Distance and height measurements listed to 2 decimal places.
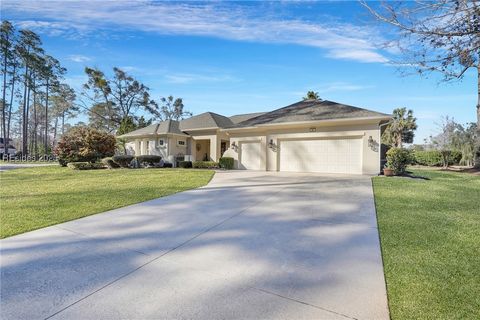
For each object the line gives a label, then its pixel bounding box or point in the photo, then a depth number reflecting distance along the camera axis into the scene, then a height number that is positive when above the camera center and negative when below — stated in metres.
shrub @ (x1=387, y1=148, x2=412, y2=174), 11.34 +0.01
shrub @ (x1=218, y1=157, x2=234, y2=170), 16.45 -0.42
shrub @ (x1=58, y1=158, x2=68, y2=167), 19.09 -0.53
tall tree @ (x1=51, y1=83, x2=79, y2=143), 36.44 +9.01
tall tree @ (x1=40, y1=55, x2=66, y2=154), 34.19 +12.29
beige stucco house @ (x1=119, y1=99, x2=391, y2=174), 12.35 +1.16
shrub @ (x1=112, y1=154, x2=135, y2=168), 17.78 -0.31
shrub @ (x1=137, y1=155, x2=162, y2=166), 18.75 -0.23
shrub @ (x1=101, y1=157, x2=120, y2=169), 17.86 -0.54
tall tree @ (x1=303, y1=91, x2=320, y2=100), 22.83 +6.08
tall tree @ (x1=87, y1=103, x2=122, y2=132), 35.41 +5.86
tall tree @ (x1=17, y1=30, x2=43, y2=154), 30.74 +13.21
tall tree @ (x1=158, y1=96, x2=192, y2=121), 41.22 +8.43
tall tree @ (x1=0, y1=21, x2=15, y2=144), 28.59 +13.28
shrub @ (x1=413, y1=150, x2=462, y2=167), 21.50 +0.07
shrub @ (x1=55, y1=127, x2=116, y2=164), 18.73 +0.71
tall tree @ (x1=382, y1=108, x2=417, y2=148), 32.56 +4.08
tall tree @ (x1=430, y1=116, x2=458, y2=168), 20.70 +2.40
